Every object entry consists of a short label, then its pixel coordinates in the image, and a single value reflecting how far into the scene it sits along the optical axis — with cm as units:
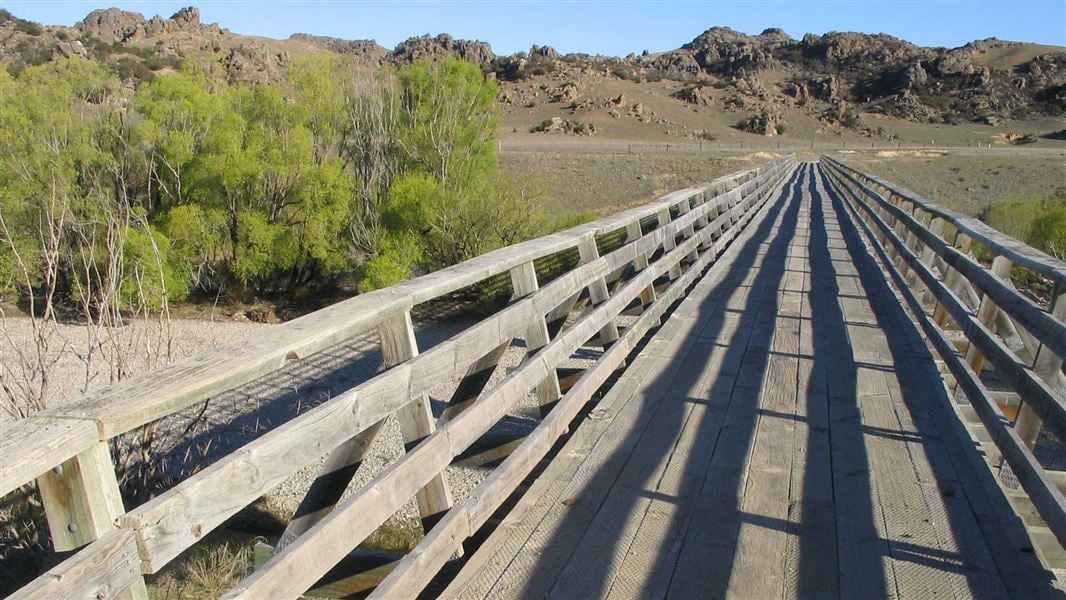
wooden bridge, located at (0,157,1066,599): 194
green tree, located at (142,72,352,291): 1759
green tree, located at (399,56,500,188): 2019
